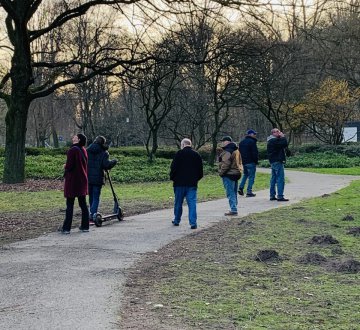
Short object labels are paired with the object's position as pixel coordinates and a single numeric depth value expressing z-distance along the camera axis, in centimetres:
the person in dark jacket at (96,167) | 1294
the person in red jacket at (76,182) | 1161
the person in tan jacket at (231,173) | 1416
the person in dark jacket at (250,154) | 1894
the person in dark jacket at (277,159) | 1731
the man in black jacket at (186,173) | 1243
